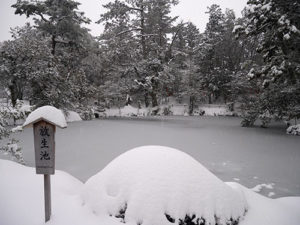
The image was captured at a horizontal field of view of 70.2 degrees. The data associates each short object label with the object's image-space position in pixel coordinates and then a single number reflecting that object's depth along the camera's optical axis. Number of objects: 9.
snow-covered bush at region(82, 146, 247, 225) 2.56
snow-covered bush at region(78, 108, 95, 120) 16.27
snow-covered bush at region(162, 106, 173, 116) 21.81
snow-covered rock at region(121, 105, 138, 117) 20.56
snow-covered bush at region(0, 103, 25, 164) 4.41
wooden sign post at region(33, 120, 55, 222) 2.77
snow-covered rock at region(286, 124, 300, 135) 10.20
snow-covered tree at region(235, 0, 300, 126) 8.15
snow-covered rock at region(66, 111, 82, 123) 14.96
